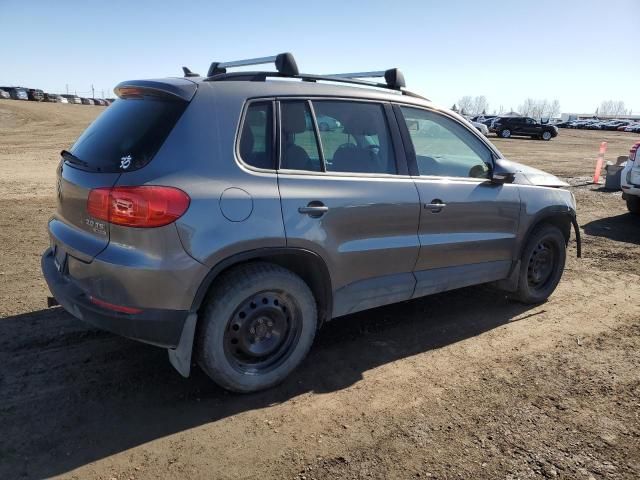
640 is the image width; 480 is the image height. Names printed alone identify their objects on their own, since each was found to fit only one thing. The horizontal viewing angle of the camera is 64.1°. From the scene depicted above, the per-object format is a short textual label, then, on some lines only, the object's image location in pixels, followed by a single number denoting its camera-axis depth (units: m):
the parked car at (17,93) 63.61
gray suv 2.80
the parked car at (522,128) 38.28
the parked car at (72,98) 76.12
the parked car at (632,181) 9.20
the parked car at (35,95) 65.38
